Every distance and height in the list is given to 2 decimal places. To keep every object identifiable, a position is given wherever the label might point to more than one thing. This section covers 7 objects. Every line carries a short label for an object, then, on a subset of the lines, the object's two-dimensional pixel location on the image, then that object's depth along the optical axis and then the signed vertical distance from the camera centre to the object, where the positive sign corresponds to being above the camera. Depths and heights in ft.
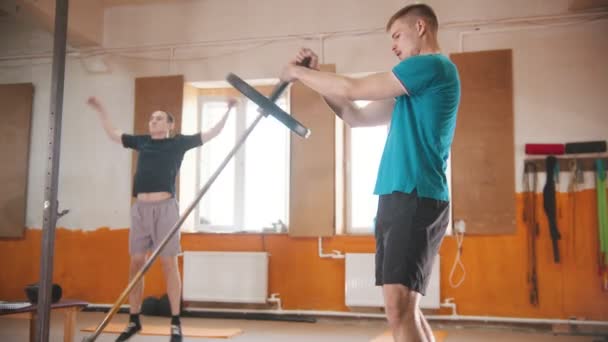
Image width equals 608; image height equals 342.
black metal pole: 6.98 +0.56
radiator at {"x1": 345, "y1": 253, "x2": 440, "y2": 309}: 15.19 -1.62
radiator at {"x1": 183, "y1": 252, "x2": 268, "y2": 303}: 16.14 -1.62
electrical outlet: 15.12 -0.09
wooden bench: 9.61 -1.72
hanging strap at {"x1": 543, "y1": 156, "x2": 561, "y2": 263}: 14.46 +0.52
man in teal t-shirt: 5.57 +0.64
